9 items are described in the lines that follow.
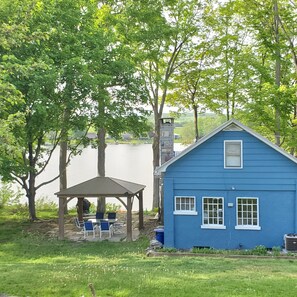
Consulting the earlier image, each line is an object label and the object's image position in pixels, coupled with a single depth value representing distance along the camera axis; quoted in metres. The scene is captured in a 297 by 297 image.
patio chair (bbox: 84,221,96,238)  17.50
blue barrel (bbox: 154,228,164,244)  16.18
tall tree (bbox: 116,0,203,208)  23.31
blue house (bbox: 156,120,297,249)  15.41
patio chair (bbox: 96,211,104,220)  19.67
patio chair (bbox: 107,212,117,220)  19.44
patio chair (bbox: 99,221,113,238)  17.61
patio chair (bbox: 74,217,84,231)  19.08
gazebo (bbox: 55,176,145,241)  17.20
